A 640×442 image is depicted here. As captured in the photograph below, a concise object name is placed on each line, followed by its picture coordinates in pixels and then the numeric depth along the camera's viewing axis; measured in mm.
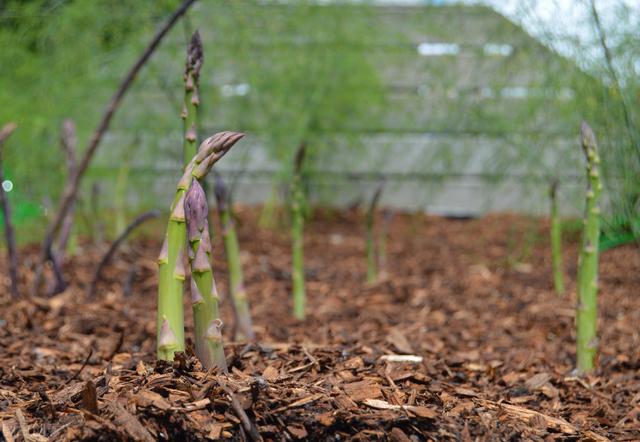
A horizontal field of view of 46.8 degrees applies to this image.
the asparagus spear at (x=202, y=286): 1012
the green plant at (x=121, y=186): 3166
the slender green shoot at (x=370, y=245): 2502
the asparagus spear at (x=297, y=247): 2037
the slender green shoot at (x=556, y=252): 2365
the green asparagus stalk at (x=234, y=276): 1686
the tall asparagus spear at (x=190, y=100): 1250
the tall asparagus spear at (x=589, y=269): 1449
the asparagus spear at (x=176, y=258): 1041
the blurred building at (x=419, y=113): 3068
